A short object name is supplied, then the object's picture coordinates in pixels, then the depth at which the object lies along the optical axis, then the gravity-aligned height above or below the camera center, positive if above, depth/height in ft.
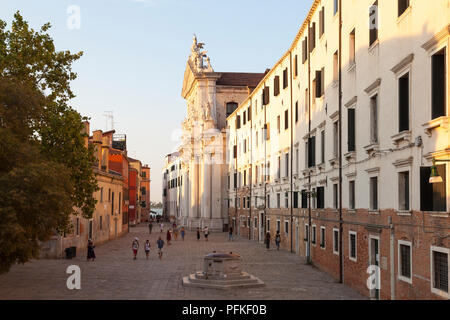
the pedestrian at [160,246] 115.75 -9.69
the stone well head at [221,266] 76.69 -9.12
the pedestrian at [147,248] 116.57 -10.17
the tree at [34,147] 51.49 +5.62
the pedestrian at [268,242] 135.13 -10.41
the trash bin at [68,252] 111.14 -10.57
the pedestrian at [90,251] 107.04 -9.89
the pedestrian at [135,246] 113.39 -9.50
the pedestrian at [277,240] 133.49 -9.86
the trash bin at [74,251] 112.47 -10.42
